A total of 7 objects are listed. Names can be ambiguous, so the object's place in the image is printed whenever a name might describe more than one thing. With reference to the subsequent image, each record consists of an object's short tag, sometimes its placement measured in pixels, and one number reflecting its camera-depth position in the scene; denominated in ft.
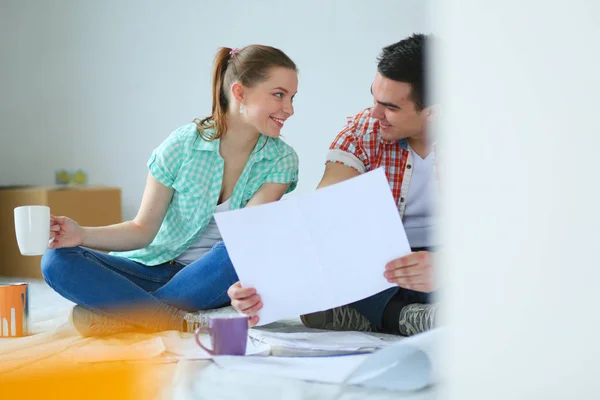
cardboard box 18.59
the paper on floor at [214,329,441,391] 8.03
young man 10.46
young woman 10.77
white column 4.14
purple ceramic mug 8.80
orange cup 10.79
